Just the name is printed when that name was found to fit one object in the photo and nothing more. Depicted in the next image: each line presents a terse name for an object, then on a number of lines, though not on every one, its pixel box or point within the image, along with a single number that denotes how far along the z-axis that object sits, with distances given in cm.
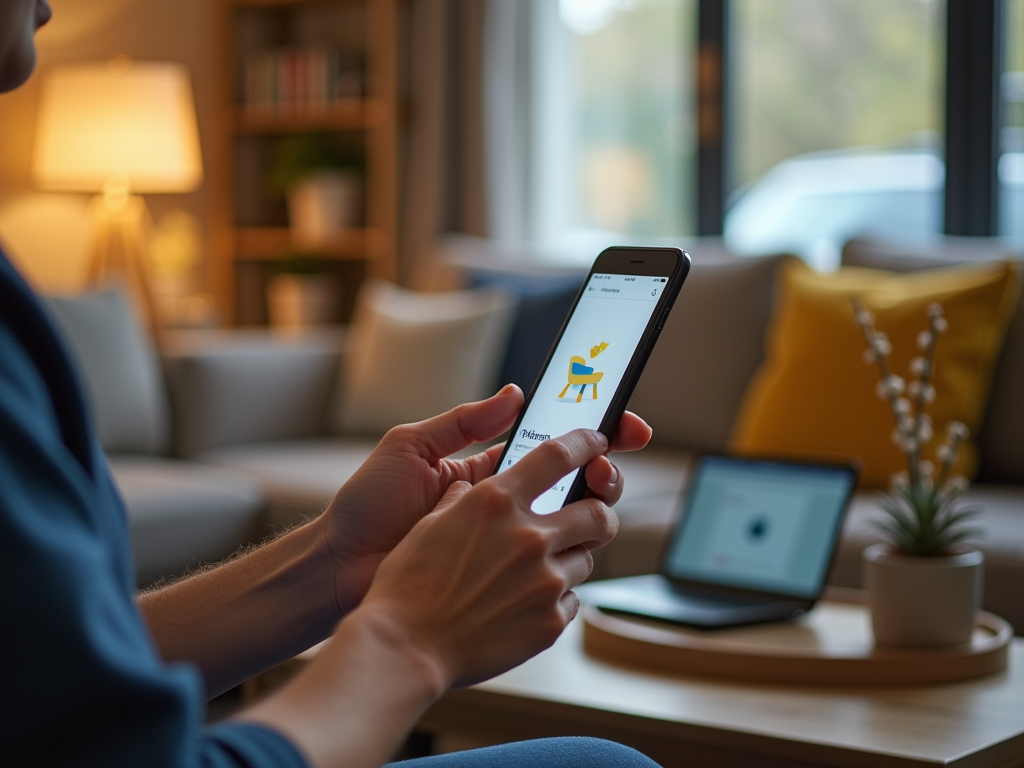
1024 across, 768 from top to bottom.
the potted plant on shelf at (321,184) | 449
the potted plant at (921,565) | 136
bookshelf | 440
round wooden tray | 132
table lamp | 393
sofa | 234
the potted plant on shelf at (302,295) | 457
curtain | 418
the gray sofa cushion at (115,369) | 306
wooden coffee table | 112
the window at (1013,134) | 335
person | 50
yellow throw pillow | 240
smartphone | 88
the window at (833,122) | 358
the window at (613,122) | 410
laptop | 152
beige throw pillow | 312
